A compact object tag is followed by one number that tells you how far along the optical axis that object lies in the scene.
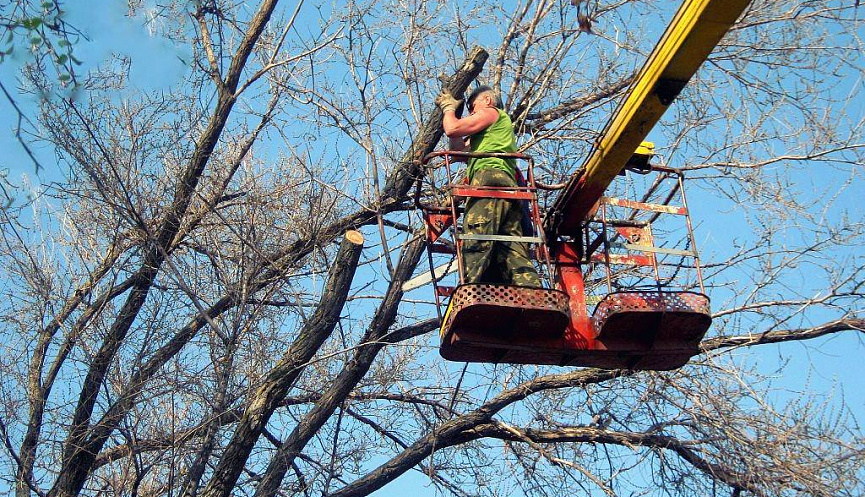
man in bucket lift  14.23
